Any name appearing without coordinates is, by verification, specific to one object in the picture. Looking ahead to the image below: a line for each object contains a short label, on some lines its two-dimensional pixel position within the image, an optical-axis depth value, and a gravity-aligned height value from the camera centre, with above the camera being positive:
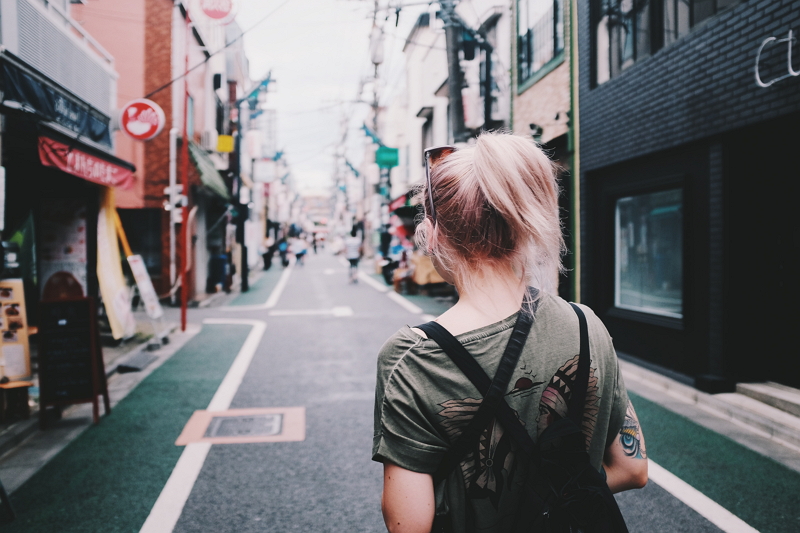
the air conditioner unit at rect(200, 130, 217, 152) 19.33 +4.02
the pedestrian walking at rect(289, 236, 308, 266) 35.56 +0.59
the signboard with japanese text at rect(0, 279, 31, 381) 5.46 -0.70
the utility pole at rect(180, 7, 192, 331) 11.08 +0.89
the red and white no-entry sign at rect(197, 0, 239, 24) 9.59 +4.19
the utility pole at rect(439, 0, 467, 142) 10.45 +3.45
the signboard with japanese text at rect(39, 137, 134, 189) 6.58 +1.26
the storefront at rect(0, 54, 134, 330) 6.42 +1.21
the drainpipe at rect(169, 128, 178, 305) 15.84 +2.38
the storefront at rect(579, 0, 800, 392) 5.91 +0.74
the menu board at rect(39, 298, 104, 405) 5.29 -0.86
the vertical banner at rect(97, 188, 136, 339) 9.26 -0.18
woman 1.22 -0.20
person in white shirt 23.02 +0.21
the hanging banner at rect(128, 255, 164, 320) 9.84 -0.51
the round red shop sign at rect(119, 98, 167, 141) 9.98 +2.42
